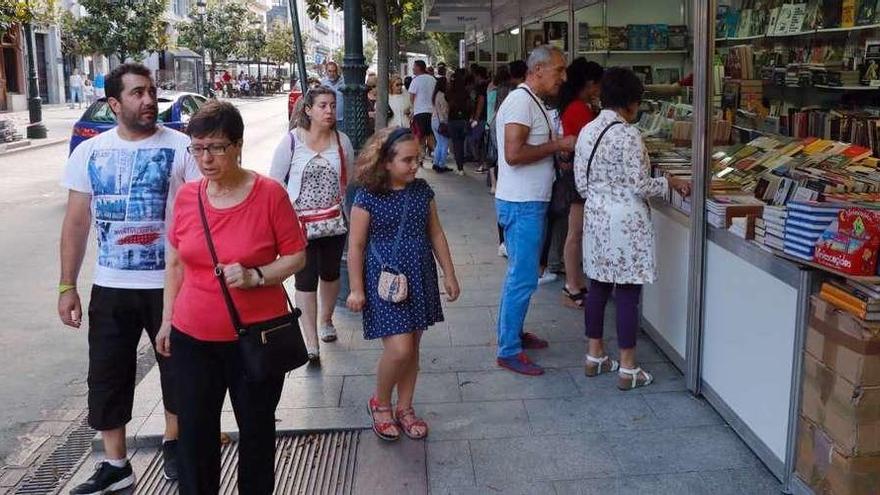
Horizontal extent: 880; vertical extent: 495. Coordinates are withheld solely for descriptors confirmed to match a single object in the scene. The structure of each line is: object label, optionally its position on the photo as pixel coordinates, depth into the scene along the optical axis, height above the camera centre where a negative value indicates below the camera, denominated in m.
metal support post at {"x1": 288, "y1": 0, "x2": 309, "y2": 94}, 7.05 +0.42
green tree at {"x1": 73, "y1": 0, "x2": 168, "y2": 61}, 29.25 +2.58
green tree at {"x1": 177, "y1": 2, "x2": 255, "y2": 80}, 48.53 +4.07
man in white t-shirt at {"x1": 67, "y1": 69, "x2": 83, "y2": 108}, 35.13 +0.55
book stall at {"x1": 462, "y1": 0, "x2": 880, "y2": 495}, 3.05 -0.55
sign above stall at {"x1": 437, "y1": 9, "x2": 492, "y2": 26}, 17.92 +1.79
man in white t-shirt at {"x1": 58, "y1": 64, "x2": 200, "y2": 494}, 3.46 -0.50
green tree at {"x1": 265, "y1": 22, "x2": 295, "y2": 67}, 67.44 +4.35
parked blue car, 12.22 -0.23
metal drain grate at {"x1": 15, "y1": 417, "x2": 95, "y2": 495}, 4.04 -1.81
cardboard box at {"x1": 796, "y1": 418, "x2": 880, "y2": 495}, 3.04 -1.35
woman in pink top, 2.89 -0.64
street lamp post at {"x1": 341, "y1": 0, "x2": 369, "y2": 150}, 6.64 +0.16
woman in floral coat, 4.36 -0.50
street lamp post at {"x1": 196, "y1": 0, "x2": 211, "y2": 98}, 41.55 +4.47
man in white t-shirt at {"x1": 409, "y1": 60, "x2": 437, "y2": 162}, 14.55 +0.02
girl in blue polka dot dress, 3.72 -0.65
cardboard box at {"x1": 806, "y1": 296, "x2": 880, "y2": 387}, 2.93 -0.88
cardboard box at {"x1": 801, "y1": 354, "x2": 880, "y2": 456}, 2.98 -1.12
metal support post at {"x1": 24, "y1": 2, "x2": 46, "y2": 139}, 21.17 -0.18
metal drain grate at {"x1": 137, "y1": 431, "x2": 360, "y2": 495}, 3.79 -1.70
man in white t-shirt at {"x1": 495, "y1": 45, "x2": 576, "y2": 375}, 4.63 -0.40
